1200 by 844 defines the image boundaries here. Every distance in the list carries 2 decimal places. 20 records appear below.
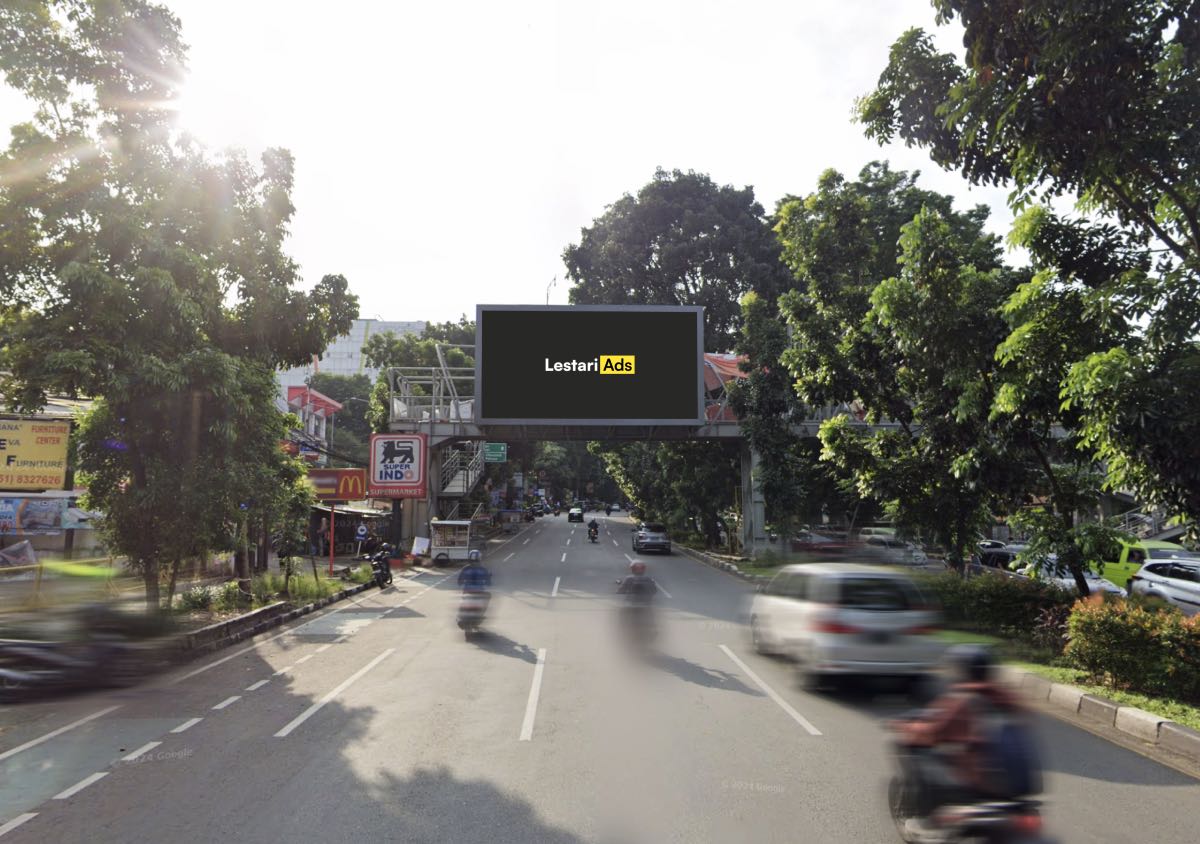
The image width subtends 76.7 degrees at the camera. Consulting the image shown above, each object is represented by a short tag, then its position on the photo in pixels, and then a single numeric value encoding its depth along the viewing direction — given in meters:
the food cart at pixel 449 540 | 31.44
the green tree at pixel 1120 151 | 7.34
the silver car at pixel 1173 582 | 16.05
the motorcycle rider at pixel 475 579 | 13.75
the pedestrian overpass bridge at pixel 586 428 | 29.22
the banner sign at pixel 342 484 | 27.39
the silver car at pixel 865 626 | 8.73
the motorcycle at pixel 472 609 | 13.59
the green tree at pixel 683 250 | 44.78
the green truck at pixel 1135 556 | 19.88
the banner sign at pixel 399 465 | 29.36
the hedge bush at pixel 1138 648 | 8.09
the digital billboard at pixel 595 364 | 25.56
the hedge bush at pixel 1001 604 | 11.66
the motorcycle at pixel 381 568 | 23.20
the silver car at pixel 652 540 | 37.94
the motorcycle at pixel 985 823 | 4.17
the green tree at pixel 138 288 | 11.80
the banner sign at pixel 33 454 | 21.17
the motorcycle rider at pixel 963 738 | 4.26
